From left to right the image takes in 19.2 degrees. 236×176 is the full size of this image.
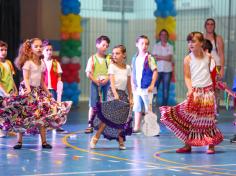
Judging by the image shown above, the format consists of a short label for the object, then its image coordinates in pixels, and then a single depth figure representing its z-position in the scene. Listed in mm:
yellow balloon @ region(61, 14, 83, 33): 16641
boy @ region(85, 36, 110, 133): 11242
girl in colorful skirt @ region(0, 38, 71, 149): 9219
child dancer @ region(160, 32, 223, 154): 8883
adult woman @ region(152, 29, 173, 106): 14851
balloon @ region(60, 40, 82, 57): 16734
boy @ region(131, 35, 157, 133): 10914
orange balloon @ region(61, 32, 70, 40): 16688
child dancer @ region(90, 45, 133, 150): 9227
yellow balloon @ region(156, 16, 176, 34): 17234
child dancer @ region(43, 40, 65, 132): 11391
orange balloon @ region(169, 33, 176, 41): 17281
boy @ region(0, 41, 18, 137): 10641
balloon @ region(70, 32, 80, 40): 16703
